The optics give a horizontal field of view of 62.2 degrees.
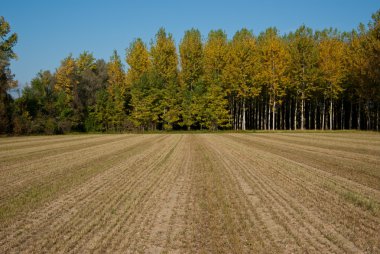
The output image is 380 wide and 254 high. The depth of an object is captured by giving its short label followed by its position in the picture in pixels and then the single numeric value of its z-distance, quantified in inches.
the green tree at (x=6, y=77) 1819.6
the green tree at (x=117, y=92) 2390.5
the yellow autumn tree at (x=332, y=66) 2086.6
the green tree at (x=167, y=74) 2251.5
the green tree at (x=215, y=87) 2161.7
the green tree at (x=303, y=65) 2118.6
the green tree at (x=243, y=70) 2095.2
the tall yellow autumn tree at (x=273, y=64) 2044.8
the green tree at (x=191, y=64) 2306.5
